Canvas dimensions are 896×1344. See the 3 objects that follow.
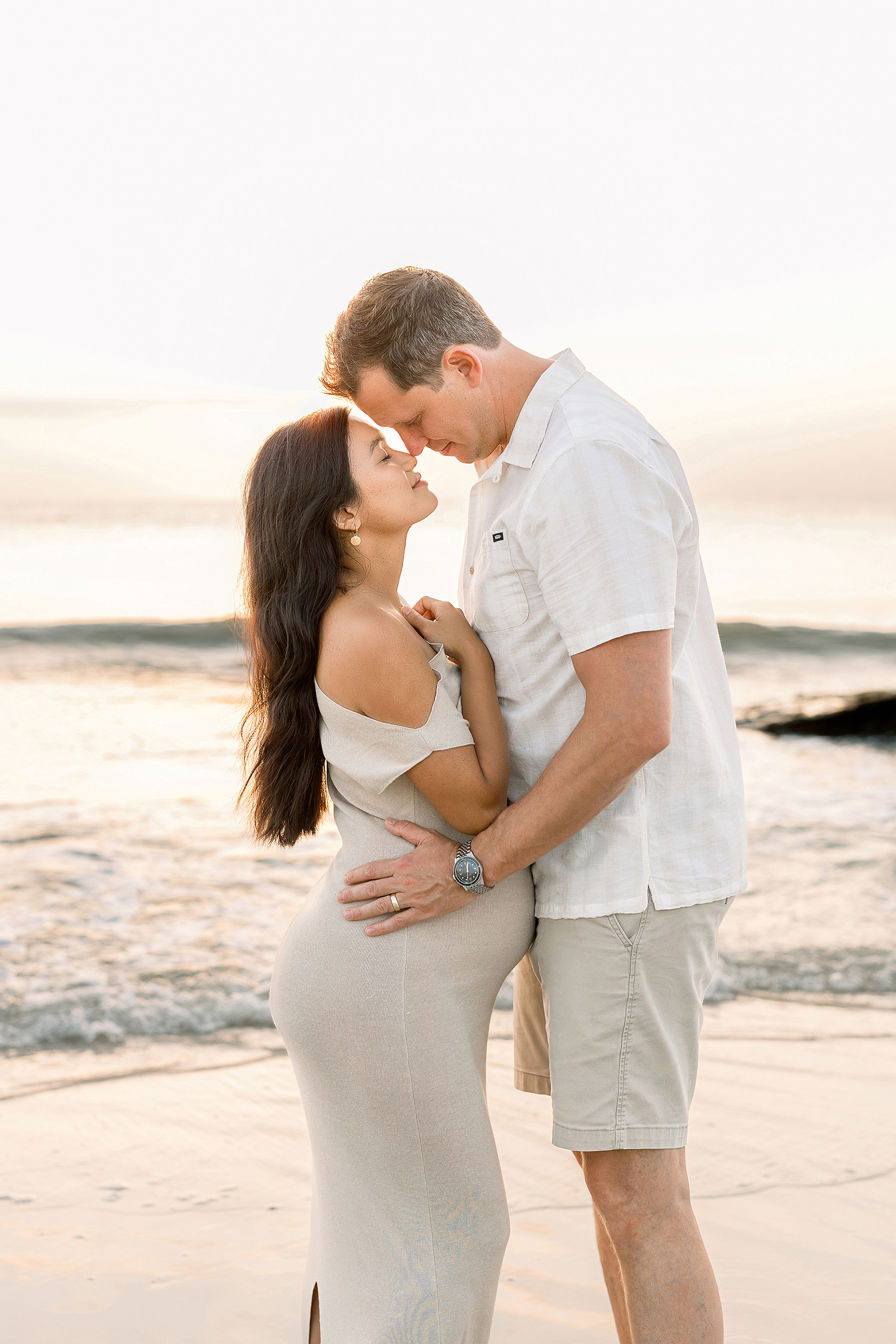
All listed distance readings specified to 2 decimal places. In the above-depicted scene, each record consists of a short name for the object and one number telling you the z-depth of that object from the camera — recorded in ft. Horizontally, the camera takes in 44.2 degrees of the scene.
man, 6.17
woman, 6.57
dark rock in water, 42.88
